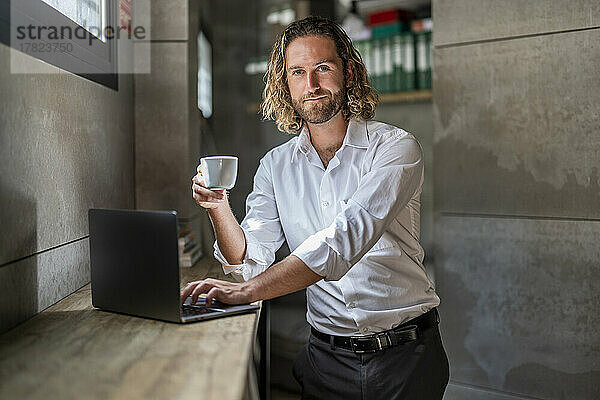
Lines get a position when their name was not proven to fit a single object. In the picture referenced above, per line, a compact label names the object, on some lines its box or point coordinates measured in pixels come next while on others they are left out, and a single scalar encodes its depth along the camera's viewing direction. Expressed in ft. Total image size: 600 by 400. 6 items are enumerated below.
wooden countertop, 2.83
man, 4.98
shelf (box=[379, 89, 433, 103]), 10.91
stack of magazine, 6.59
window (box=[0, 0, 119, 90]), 4.11
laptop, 3.85
